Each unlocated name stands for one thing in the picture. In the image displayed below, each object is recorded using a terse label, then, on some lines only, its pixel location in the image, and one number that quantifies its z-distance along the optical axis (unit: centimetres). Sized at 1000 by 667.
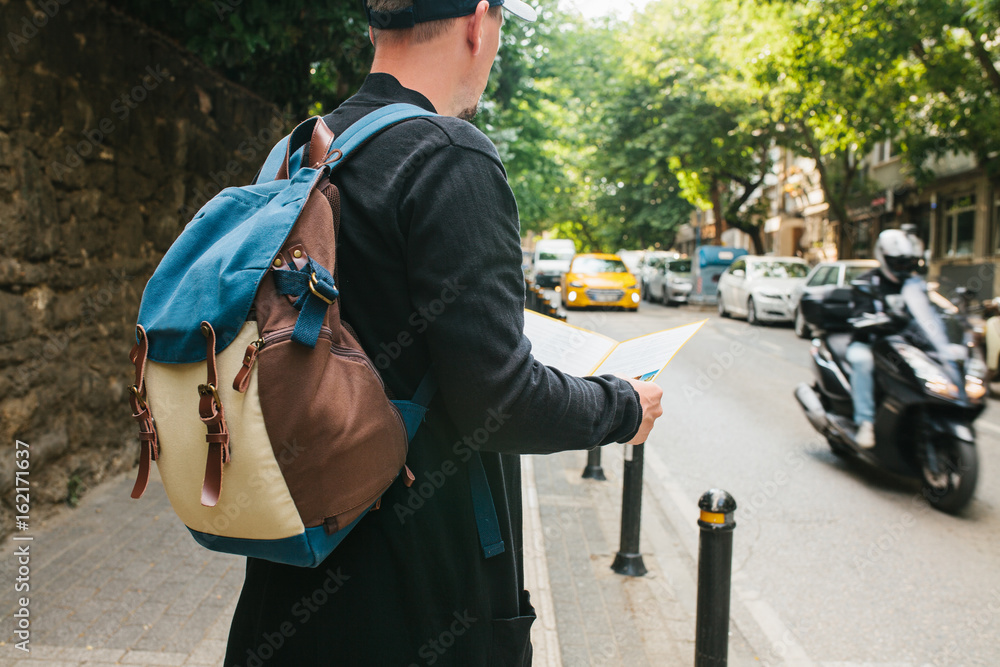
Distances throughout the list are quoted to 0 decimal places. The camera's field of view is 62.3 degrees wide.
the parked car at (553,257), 3557
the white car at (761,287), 1867
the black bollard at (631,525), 443
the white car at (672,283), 2659
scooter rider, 589
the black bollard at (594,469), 633
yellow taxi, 2191
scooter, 525
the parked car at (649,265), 2994
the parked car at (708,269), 2608
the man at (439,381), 120
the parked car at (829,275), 1628
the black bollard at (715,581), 277
